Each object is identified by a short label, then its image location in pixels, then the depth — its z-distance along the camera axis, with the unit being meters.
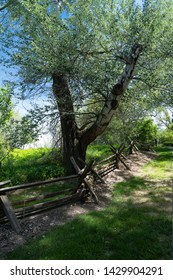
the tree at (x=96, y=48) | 5.25
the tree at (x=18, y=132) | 6.00
